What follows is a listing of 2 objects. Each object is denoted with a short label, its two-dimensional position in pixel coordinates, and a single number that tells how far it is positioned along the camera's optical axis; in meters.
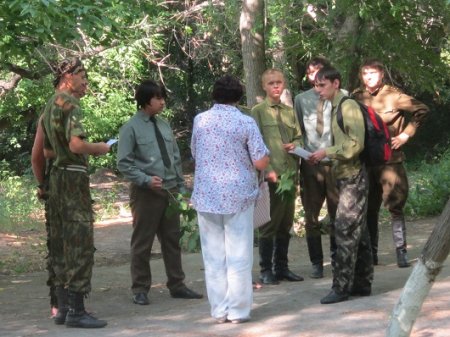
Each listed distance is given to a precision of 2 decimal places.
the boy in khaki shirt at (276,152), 8.24
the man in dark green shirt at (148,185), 7.85
